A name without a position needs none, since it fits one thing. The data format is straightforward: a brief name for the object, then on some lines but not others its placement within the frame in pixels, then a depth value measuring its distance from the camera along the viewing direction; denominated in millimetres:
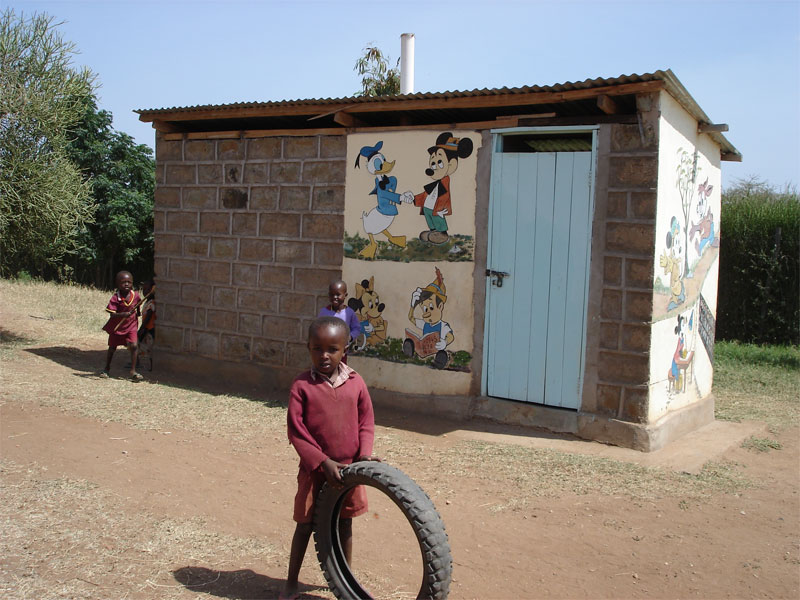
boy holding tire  3256
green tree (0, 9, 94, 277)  10500
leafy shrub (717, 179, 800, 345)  13117
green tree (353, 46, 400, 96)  17312
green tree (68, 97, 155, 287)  20719
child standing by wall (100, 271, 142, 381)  8969
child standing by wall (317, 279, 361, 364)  7267
